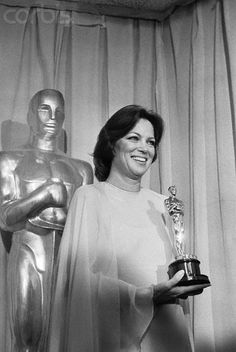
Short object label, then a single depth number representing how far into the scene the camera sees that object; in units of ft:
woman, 5.31
